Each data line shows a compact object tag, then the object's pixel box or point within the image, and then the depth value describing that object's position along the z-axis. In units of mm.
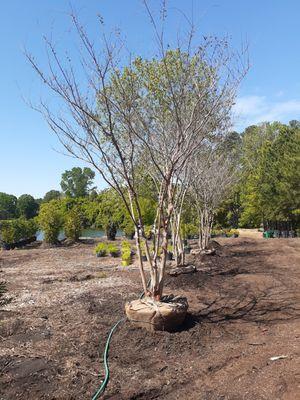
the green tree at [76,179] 58781
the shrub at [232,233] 22938
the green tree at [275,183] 19641
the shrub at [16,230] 17094
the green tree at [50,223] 17281
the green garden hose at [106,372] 3207
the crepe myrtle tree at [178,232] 8785
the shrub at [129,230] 19698
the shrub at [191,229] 19836
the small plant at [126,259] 10720
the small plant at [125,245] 12402
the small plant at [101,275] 8602
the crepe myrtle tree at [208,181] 11195
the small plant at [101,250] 12813
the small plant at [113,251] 12648
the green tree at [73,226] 18234
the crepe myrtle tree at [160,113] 5105
